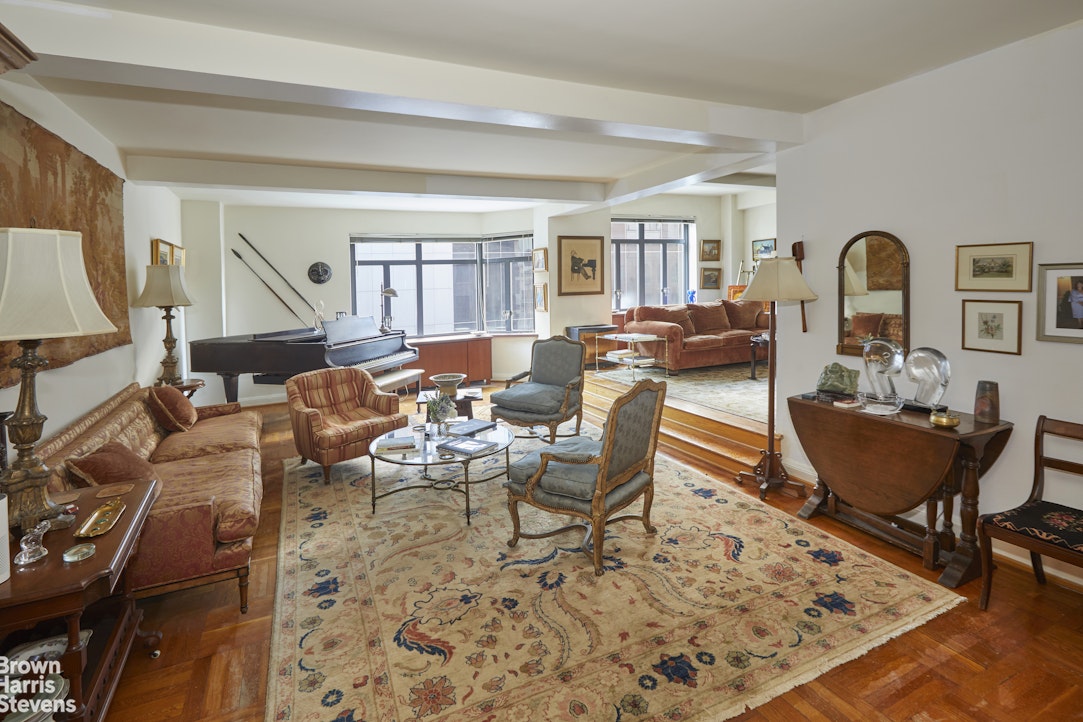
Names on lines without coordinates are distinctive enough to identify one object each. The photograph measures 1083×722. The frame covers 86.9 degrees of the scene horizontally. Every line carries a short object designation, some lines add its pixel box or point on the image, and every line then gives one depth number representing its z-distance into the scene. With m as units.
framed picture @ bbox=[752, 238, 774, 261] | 9.21
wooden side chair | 2.22
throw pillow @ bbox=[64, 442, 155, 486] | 2.46
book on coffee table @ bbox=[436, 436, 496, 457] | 3.46
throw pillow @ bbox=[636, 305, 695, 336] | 7.93
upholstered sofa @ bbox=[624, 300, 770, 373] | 7.48
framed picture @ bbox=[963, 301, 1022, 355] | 2.80
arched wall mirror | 3.30
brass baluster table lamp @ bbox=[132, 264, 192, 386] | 4.40
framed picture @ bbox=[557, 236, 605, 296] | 7.76
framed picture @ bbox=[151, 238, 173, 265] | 4.99
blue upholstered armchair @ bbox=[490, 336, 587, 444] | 4.91
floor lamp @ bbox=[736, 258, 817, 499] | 3.54
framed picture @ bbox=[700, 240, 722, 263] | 9.79
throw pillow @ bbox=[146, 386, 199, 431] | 3.98
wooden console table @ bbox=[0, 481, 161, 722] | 1.49
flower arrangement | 3.72
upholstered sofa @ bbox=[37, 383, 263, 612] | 2.37
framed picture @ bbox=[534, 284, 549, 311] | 7.78
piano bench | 5.85
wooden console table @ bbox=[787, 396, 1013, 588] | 2.68
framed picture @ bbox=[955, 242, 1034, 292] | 2.75
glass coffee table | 3.39
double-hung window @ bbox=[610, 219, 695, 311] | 9.45
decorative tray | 1.75
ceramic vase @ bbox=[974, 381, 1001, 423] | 2.79
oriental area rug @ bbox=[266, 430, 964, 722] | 2.02
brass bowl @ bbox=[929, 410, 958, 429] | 2.69
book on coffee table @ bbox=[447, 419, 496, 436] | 3.86
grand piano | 5.19
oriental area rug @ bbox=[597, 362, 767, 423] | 5.48
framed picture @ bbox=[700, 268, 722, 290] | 9.88
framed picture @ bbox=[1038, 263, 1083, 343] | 2.58
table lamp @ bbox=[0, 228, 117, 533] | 1.60
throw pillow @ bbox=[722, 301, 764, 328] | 8.51
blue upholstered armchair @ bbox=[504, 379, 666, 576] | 2.82
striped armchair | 4.16
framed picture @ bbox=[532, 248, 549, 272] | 7.68
